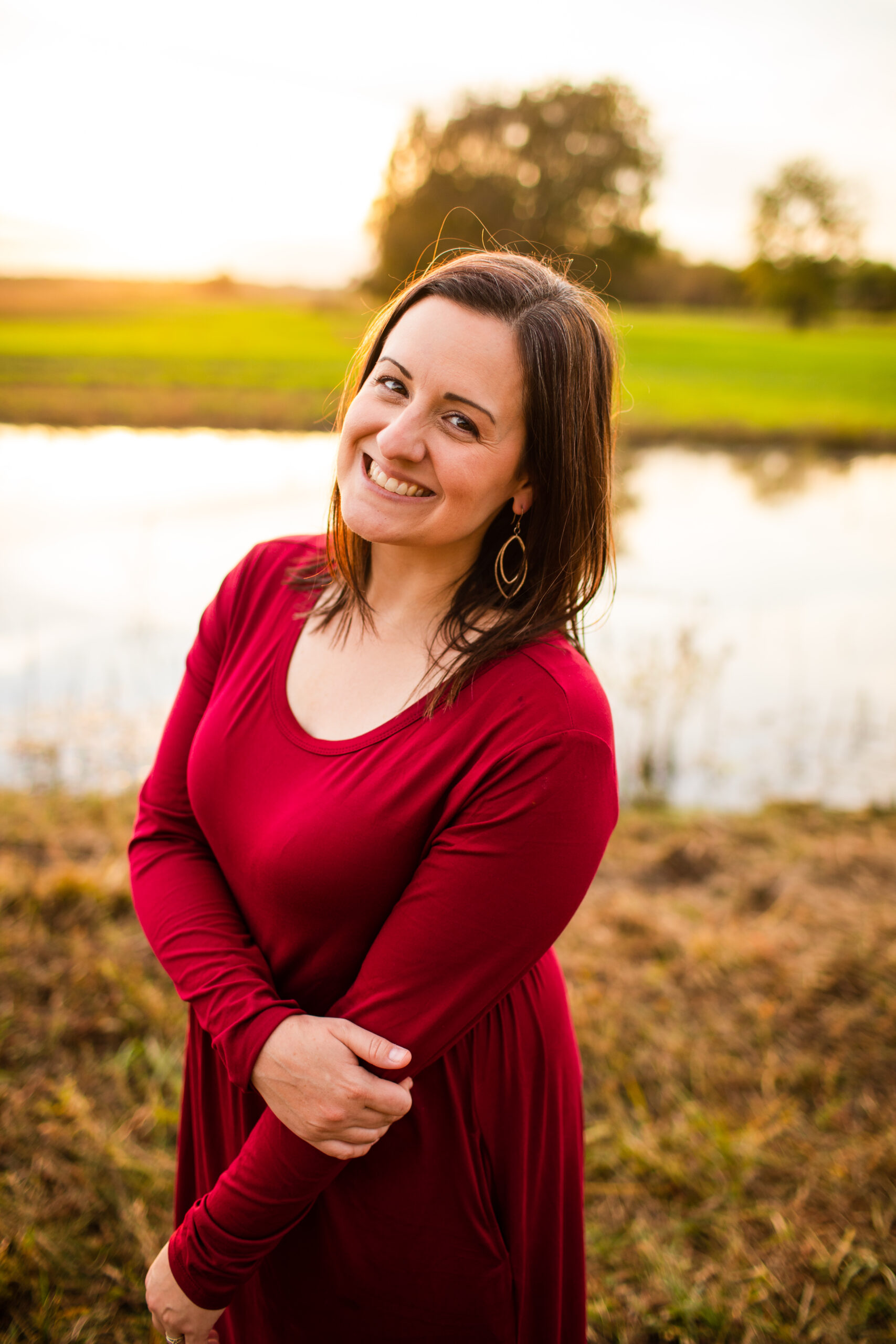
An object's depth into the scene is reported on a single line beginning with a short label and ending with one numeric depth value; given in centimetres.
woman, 102
